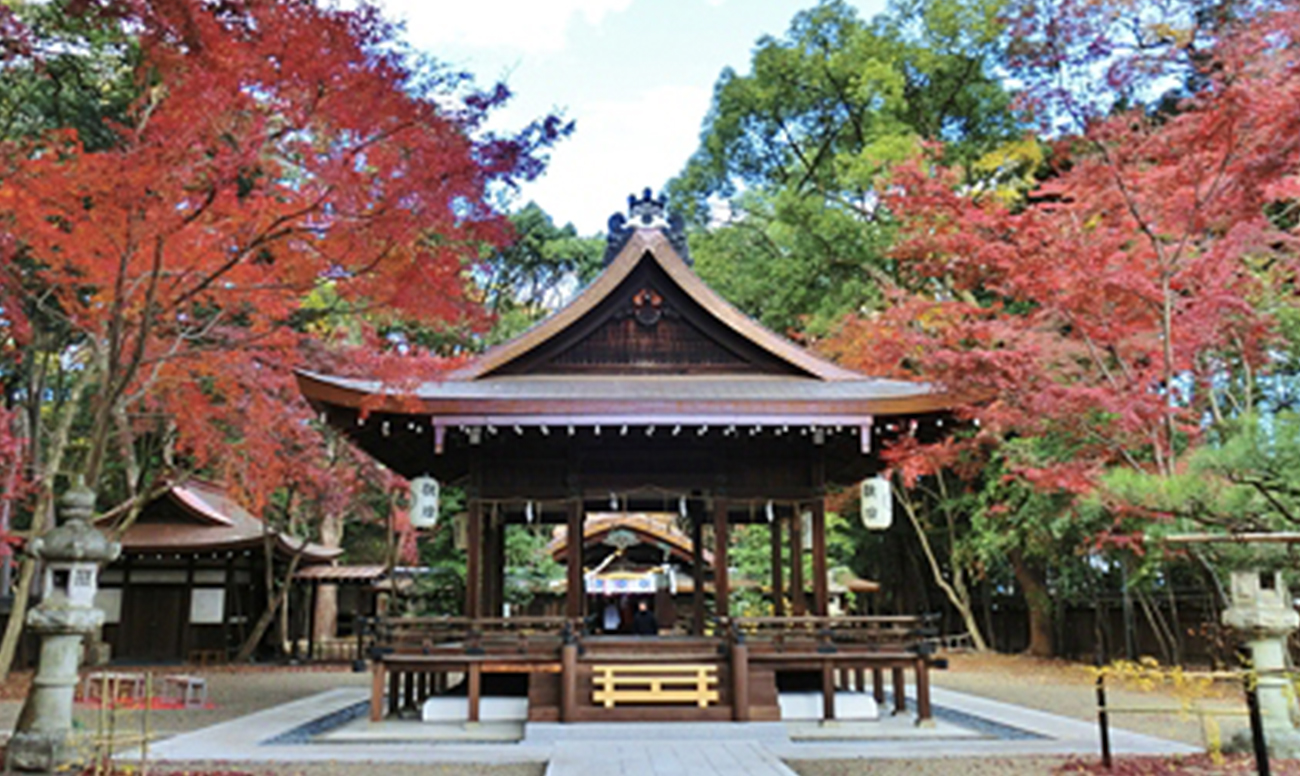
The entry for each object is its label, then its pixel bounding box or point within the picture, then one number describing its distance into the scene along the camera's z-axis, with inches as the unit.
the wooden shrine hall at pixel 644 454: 412.5
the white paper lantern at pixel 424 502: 445.1
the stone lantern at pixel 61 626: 274.4
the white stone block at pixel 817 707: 441.4
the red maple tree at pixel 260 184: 326.3
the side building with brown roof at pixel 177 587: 922.1
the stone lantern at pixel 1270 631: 318.0
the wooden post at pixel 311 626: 953.9
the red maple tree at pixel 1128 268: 365.1
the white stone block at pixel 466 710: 436.1
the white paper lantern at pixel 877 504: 464.3
